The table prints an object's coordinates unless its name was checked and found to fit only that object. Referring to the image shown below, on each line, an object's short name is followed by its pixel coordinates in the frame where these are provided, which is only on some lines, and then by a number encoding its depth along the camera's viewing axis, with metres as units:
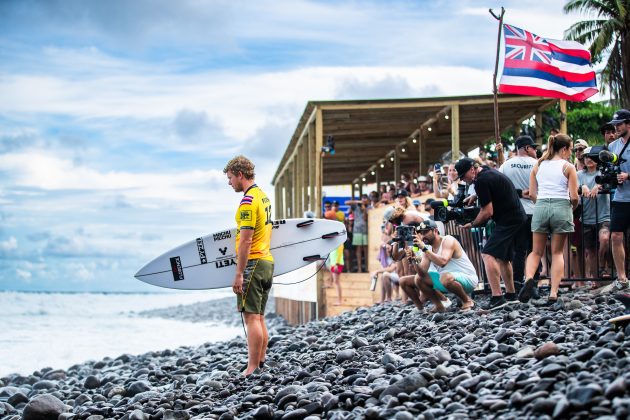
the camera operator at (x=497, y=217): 8.79
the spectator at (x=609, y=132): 9.23
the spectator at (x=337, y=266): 16.16
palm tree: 28.39
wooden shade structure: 18.55
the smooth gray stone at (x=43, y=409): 7.73
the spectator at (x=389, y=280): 13.37
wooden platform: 16.64
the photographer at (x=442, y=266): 9.05
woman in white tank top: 8.45
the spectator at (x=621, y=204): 8.54
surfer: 7.57
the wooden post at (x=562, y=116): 18.09
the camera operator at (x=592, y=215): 9.71
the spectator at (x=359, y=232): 17.69
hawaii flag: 13.72
